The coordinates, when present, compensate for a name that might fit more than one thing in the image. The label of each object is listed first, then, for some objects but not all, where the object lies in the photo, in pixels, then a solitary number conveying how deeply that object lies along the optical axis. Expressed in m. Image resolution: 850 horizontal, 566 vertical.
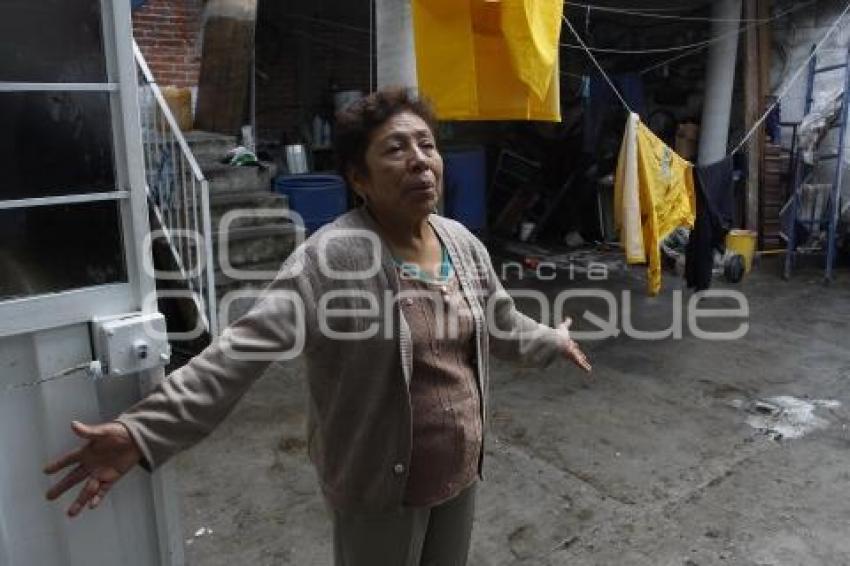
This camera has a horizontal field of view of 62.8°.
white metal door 1.31
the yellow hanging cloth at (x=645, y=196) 5.04
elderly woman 1.56
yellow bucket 7.46
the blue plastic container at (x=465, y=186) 8.52
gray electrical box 1.40
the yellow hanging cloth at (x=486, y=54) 3.48
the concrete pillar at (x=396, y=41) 4.00
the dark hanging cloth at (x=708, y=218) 5.61
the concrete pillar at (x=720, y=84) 8.04
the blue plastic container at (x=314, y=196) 6.13
